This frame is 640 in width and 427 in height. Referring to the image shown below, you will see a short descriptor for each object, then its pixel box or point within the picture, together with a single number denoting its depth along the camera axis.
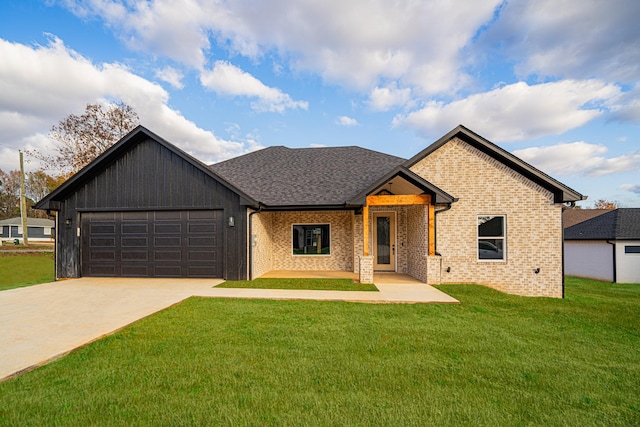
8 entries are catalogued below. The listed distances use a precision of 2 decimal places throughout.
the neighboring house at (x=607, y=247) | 18.08
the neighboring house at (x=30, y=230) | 41.91
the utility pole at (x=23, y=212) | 26.90
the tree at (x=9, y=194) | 50.66
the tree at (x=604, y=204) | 51.52
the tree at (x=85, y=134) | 23.86
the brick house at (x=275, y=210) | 9.95
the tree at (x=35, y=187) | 48.36
